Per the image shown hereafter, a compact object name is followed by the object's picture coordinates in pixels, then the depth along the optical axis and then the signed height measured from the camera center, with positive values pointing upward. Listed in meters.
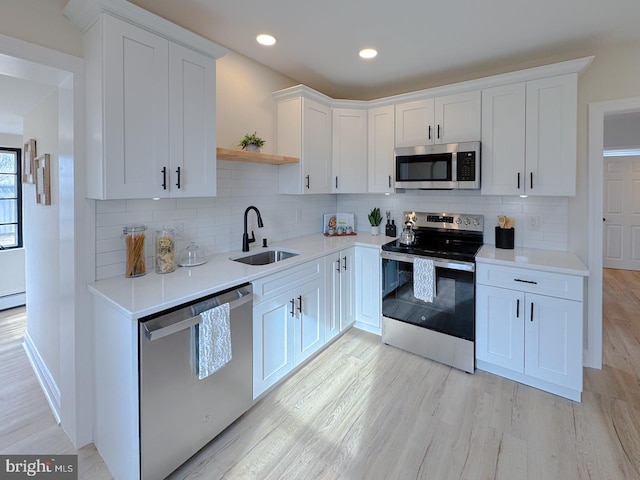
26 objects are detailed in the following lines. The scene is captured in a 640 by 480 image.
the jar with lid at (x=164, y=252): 2.03 -0.12
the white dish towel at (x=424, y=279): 2.63 -0.39
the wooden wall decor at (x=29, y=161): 2.57 +0.63
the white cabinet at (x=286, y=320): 2.09 -0.65
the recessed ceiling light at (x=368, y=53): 2.57 +1.50
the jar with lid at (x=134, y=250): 1.90 -0.10
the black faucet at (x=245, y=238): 2.67 -0.04
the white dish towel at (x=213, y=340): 1.65 -0.57
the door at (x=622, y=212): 5.73 +0.37
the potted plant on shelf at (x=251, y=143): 2.55 +0.73
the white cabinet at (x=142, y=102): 1.62 +0.75
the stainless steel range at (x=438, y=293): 2.54 -0.51
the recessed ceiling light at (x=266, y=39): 2.35 +1.48
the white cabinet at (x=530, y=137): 2.40 +0.77
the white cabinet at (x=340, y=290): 2.84 -0.55
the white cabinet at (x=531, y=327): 2.18 -0.69
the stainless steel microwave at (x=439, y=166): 2.73 +0.61
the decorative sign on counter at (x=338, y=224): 3.62 +0.11
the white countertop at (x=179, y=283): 1.51 -0.28
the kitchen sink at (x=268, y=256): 2.67 -0.20
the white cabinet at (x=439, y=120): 2.77 +1.05
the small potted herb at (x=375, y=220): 3.54 +0.15
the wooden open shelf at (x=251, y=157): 2.26 +0.61
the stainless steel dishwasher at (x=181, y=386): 1.48 -0.80
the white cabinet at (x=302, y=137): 2.95 +0.93
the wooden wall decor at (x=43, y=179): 2.16 +0.40
